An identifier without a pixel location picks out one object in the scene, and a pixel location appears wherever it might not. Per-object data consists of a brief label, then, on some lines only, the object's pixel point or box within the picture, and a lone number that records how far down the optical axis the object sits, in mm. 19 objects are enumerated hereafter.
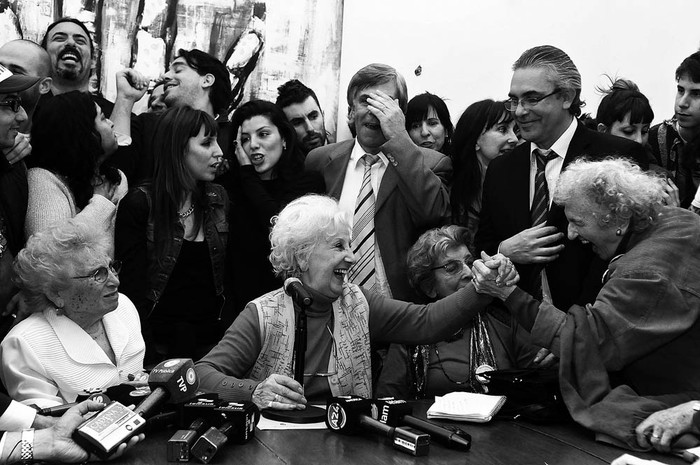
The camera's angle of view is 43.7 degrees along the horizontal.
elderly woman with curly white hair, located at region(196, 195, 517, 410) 3236
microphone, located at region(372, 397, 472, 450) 2668
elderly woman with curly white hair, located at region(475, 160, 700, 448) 2963
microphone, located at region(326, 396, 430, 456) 2586
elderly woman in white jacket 2912
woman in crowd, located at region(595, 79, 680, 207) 4988
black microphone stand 2809
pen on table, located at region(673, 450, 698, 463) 2645
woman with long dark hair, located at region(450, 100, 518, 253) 4441
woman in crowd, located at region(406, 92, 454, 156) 4848
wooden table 2521
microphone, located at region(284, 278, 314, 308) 2691
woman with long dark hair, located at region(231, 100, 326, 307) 3945
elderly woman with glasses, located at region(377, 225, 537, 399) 3656
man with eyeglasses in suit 3693
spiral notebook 3025
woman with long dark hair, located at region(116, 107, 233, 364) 3684
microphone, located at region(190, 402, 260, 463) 2461
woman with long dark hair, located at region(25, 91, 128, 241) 3496
